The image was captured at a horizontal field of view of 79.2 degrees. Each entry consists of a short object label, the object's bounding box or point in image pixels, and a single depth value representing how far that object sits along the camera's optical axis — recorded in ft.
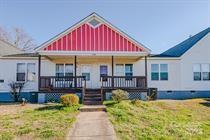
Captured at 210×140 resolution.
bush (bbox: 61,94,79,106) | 23.78
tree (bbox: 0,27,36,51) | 87.86
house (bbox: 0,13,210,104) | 31.80
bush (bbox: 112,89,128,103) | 26.12
